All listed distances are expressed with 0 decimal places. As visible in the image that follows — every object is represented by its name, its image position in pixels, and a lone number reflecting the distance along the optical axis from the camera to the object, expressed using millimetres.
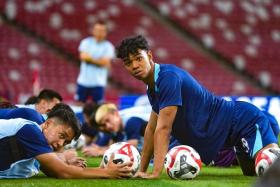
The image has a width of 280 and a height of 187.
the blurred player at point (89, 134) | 20352
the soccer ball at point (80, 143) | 21667
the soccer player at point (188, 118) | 12141
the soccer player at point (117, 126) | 18500
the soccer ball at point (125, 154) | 12117
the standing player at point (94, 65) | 26344
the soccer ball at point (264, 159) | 12242
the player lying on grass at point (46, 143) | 11266
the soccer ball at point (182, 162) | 12297
